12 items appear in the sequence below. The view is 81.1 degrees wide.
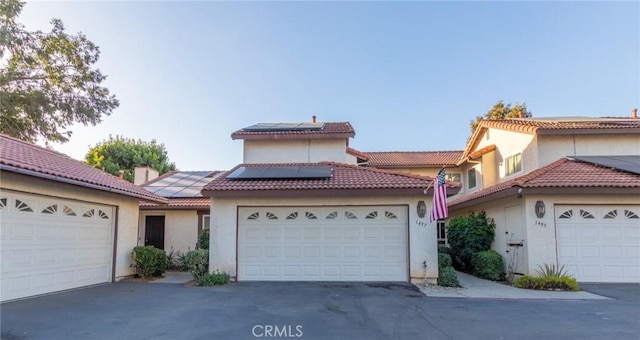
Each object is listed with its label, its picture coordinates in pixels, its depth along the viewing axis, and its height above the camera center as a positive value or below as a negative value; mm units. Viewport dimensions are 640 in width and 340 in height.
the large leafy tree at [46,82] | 18453 +6641
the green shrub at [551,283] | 10211 -2028
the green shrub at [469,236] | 14234 -1043
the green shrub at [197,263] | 11473 -1653
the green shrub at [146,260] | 12453 -1731
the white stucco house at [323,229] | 11422 -623
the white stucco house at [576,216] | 11078 -181
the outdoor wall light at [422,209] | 11484 +13
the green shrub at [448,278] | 10773 -1997
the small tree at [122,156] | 30156 +4390
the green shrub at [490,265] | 12641 -1906
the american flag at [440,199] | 9727 +275
